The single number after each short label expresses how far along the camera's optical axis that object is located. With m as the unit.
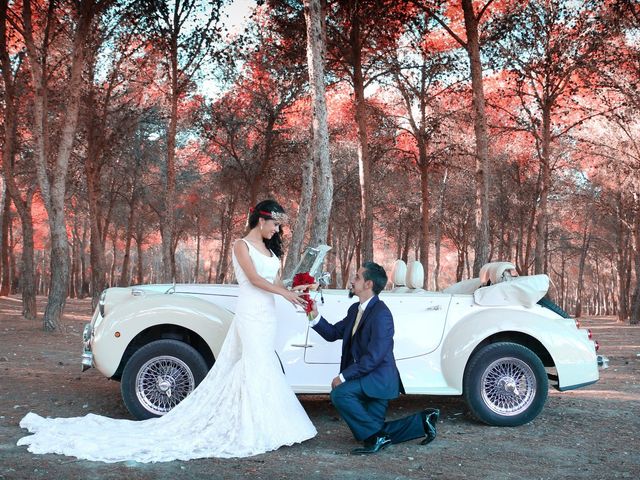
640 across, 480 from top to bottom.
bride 5.18
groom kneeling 5.49
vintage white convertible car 6.15
